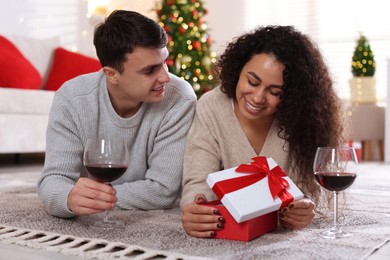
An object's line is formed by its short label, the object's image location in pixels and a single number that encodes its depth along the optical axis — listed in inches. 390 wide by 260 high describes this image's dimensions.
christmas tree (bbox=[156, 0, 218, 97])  201.5
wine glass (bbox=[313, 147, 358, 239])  55.4
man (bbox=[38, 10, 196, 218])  68.8
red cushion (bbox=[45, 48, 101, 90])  185.2
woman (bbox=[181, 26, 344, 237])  66.5
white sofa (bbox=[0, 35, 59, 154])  145.9
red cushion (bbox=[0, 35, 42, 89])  163.6
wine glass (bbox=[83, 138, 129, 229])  57.8
